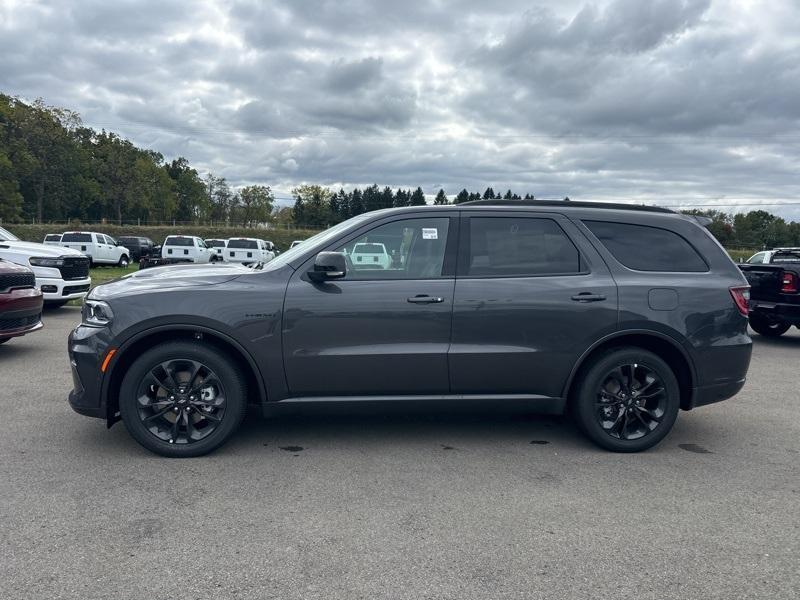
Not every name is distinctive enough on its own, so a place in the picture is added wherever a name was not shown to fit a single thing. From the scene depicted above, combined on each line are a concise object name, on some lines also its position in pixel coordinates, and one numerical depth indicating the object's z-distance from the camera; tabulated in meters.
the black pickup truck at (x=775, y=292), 9.38
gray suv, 4.17
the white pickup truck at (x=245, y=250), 30.94
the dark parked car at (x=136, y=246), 37.44
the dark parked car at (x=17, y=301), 7.02
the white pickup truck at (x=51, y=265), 10.60
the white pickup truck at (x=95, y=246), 28.72
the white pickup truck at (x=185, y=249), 29.19
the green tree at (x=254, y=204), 119.00
